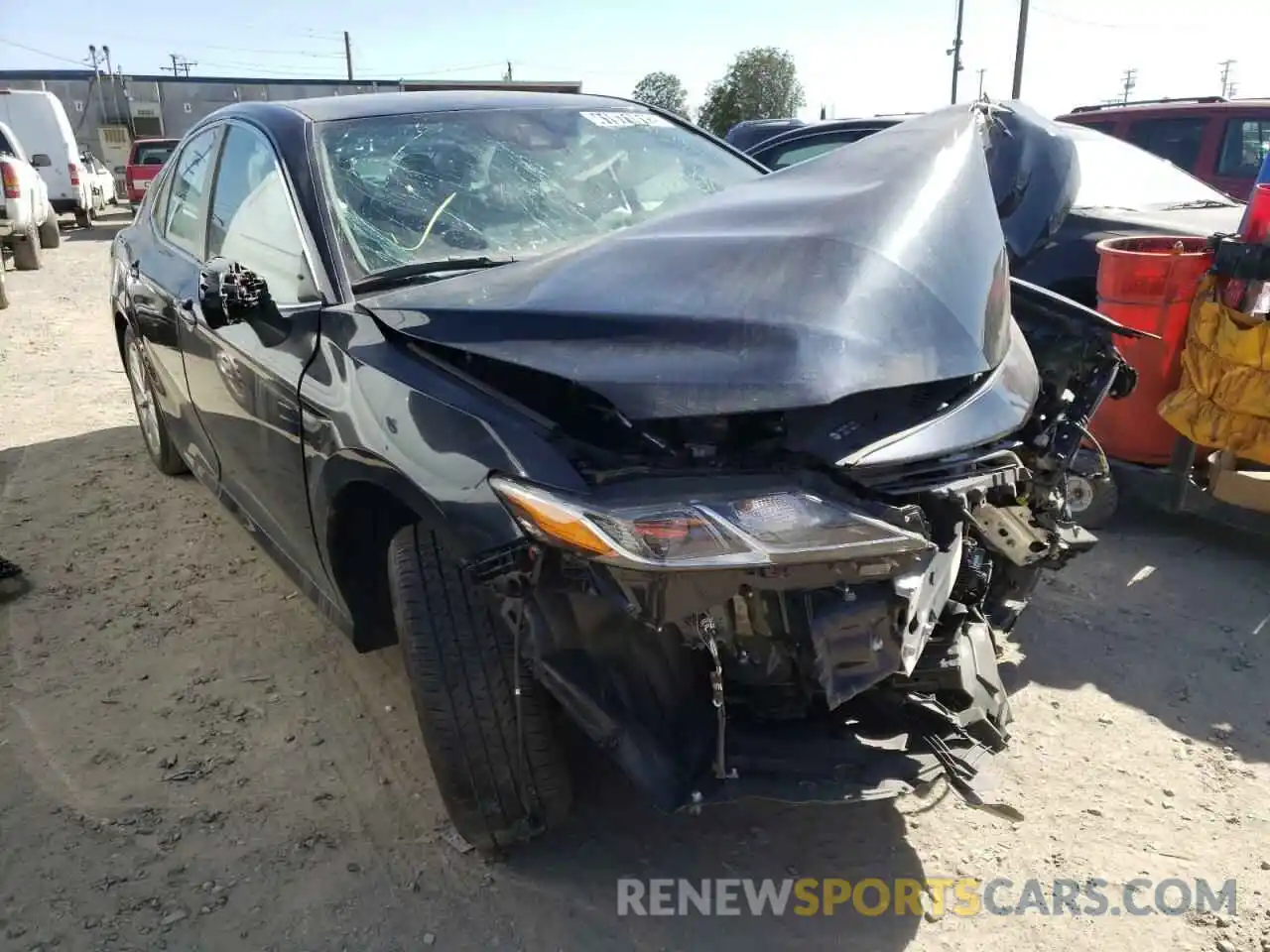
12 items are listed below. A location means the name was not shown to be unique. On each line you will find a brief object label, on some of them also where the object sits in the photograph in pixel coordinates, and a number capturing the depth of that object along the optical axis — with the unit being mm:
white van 17188
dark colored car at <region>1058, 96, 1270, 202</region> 8672
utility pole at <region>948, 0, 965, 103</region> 33375
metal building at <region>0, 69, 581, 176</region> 28281
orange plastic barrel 3939
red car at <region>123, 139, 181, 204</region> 19234
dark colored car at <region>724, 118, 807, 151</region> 8539
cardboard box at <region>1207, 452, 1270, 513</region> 3795
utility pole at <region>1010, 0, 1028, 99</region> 25812
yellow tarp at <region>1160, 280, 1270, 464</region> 3684
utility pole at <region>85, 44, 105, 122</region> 28516
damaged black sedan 1890
